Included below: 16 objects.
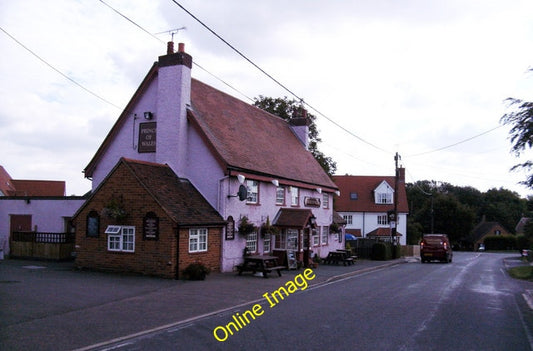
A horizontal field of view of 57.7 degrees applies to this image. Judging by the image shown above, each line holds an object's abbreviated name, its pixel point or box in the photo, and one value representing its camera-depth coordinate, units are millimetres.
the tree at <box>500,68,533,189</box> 12742
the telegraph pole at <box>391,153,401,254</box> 37447
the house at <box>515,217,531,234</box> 94444
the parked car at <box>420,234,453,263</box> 35844
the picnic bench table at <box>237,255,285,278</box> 19219
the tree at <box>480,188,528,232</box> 100688
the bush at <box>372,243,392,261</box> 36219
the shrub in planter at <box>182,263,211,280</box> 17391
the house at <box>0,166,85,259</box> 22703
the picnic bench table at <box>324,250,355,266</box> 28078
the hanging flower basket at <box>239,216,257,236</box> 21211
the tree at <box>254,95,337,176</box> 40625
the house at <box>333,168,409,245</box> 58469
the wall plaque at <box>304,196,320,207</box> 28512
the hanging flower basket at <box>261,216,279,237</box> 23094
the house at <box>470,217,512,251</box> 90812
